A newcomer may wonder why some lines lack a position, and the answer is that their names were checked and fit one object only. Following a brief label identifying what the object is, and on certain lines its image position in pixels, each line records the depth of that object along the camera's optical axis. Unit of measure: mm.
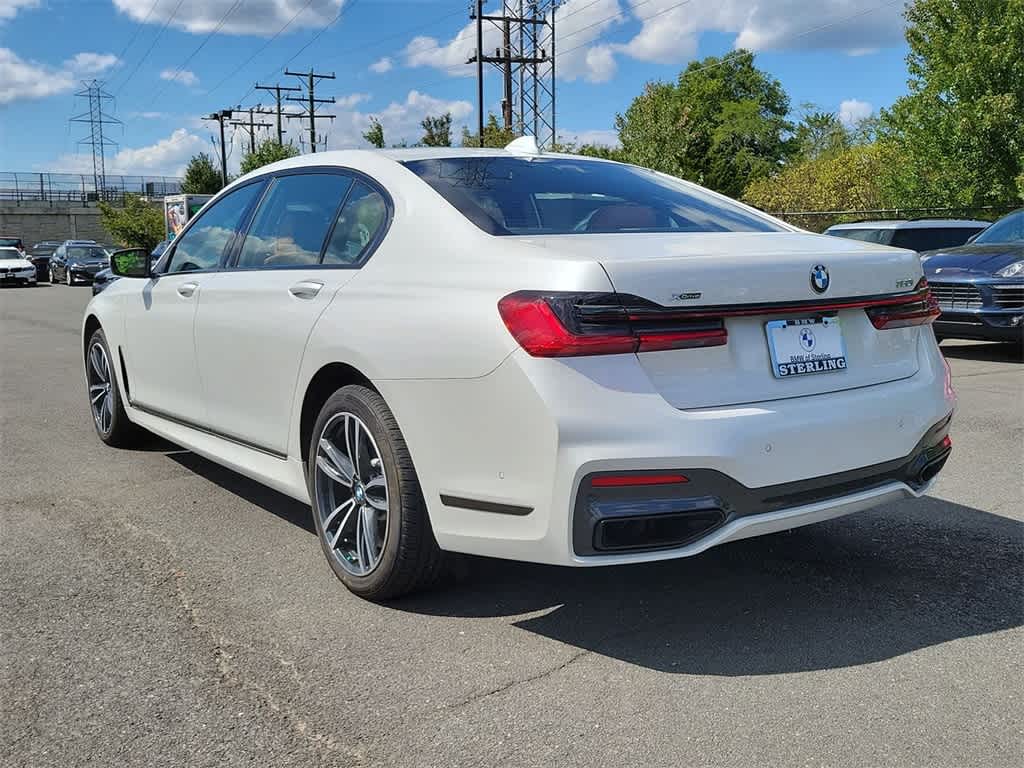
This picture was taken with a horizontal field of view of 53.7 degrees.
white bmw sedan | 2871
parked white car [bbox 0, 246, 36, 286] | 33281
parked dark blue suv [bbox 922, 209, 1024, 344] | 10086
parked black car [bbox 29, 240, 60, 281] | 39406
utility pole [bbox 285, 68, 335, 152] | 68688
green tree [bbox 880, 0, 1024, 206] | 25453
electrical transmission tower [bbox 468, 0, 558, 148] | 41125
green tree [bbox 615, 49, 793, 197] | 73938
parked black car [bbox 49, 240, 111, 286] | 34219
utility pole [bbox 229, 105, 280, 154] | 76062
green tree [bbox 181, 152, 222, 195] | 69188
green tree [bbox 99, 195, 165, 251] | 63875
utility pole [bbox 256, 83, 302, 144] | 70938
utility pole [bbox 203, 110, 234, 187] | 67362
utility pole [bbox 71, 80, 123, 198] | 89950
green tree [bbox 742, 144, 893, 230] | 37562
